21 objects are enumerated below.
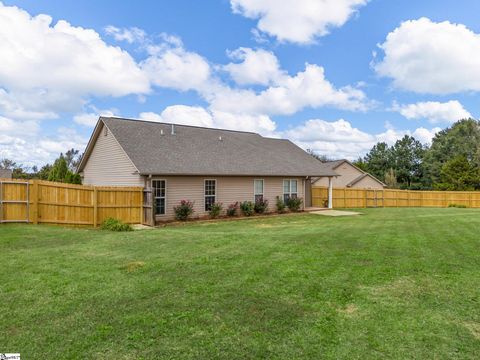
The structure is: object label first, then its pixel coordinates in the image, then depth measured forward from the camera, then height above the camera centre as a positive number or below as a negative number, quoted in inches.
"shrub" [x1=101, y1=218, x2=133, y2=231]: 519.2 -59.9
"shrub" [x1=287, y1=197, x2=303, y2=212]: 829.2 -44.0
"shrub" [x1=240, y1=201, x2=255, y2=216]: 737.6 -47.4
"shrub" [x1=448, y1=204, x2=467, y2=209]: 1156.3 -70.9
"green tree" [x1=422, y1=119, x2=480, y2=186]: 1903.3 +208.3
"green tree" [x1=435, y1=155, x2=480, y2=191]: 1502.2 +39.7
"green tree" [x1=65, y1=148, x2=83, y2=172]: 2125.7 +189.5
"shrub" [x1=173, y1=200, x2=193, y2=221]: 648.4 -45.8
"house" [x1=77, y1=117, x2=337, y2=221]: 644.7 +43.3
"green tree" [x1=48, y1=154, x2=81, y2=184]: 824.3 +28.7
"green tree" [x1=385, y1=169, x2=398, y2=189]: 1928.3 +29.3
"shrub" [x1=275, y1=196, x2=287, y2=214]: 808.9 -47.6
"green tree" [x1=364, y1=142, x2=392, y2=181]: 2252.7 +162.2
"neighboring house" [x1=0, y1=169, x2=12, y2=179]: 1422.7 +56.3
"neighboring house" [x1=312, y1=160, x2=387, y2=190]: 1348.4 +34.0
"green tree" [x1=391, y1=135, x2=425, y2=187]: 2191.2 +161.5
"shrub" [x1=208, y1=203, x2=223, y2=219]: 694.4 -48.6
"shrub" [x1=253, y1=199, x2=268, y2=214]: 767.7 -45.8
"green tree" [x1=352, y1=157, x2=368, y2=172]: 2010.8 +118.0
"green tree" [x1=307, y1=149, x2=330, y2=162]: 2757.4 +244.9
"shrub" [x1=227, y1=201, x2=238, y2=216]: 721.6 -48.5
